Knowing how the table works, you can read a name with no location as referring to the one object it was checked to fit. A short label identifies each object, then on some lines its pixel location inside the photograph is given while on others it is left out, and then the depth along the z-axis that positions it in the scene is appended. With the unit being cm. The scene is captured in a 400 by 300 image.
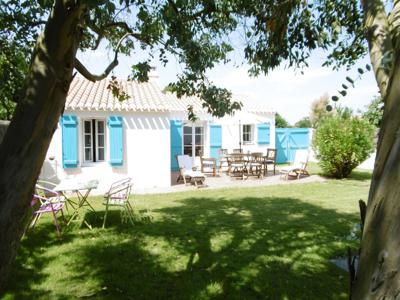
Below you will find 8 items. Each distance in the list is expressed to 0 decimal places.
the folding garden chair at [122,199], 686
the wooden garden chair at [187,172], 1252
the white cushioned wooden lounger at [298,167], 1417
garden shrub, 1377
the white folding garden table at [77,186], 657
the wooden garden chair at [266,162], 1482
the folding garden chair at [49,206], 617
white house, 1118
